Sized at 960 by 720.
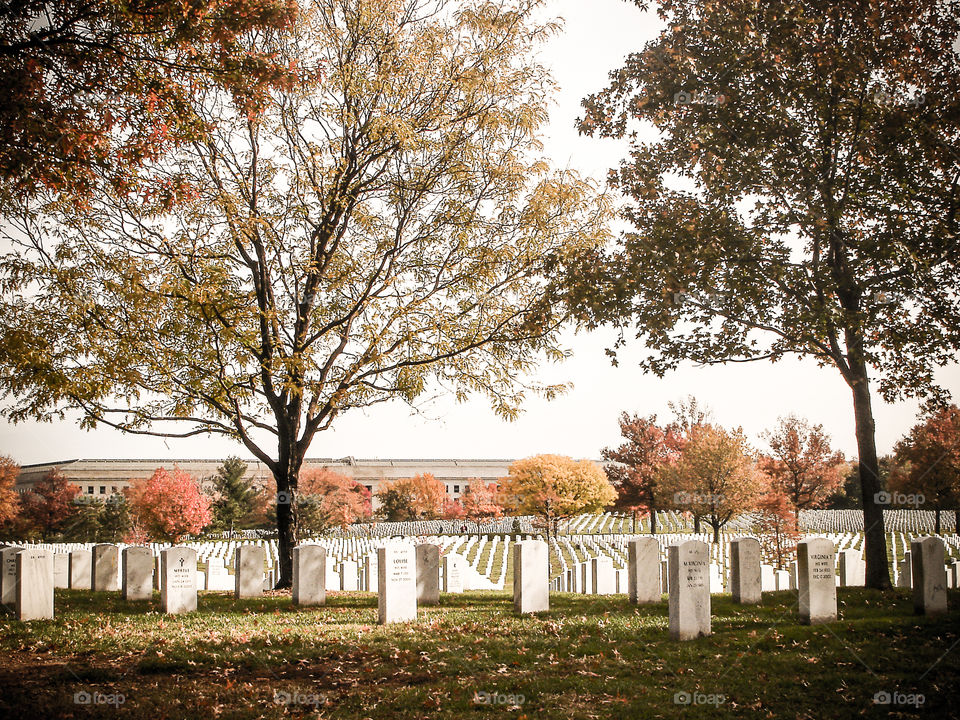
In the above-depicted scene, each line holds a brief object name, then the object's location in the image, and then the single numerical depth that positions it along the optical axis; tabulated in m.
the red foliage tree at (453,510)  52.94
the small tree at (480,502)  46.88
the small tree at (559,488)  36.62
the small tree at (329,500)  39.91
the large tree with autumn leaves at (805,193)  11.93
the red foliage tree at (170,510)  35.12
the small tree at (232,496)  49.78
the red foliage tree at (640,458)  36.47
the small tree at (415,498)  52.62
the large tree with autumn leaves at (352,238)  13.88
